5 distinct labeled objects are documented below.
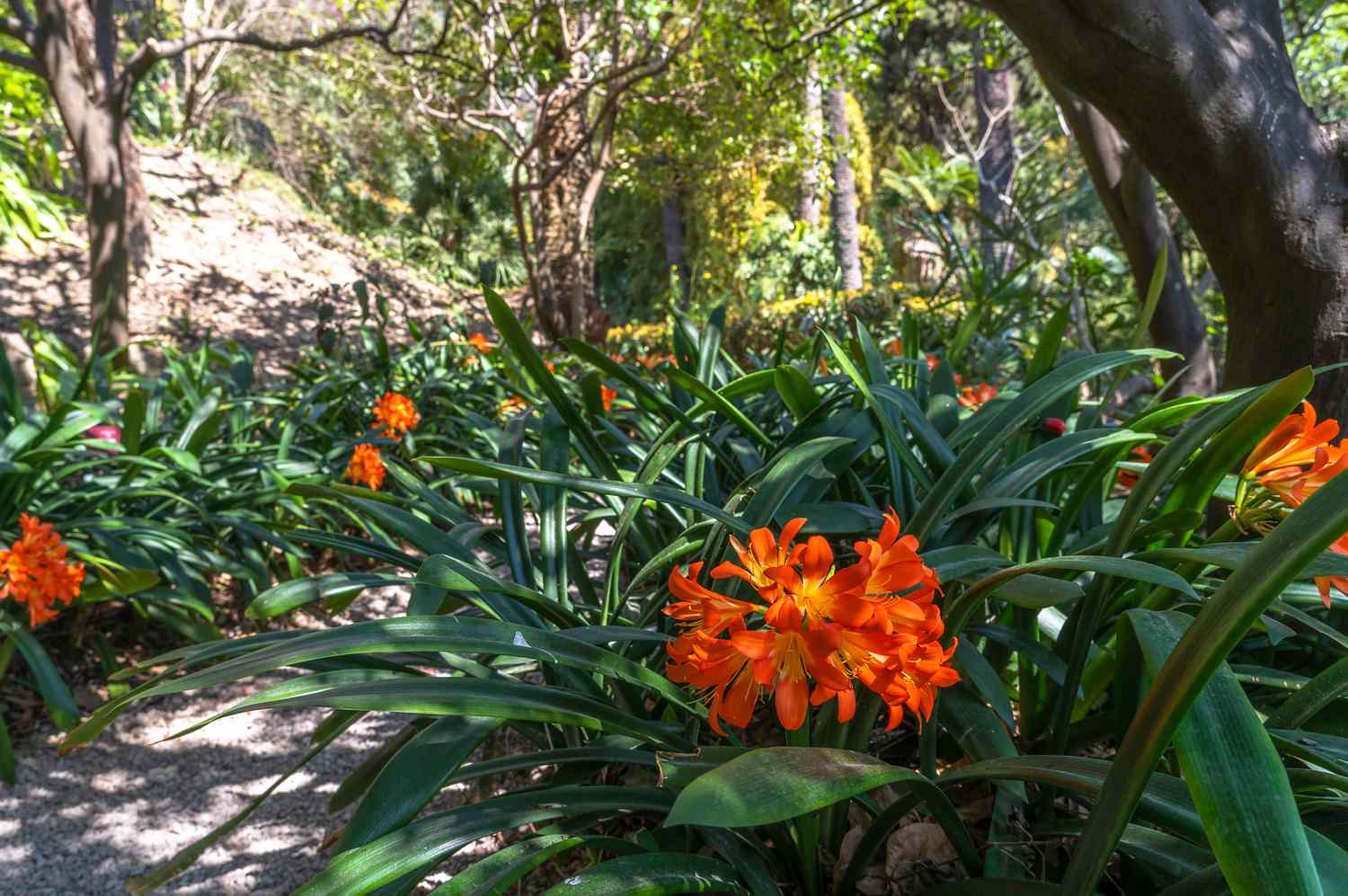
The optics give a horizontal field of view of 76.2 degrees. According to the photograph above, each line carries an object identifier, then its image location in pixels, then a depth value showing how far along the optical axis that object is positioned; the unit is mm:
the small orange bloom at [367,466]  2779
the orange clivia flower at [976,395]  2593
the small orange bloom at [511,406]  3615
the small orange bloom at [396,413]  3273
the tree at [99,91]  4785
